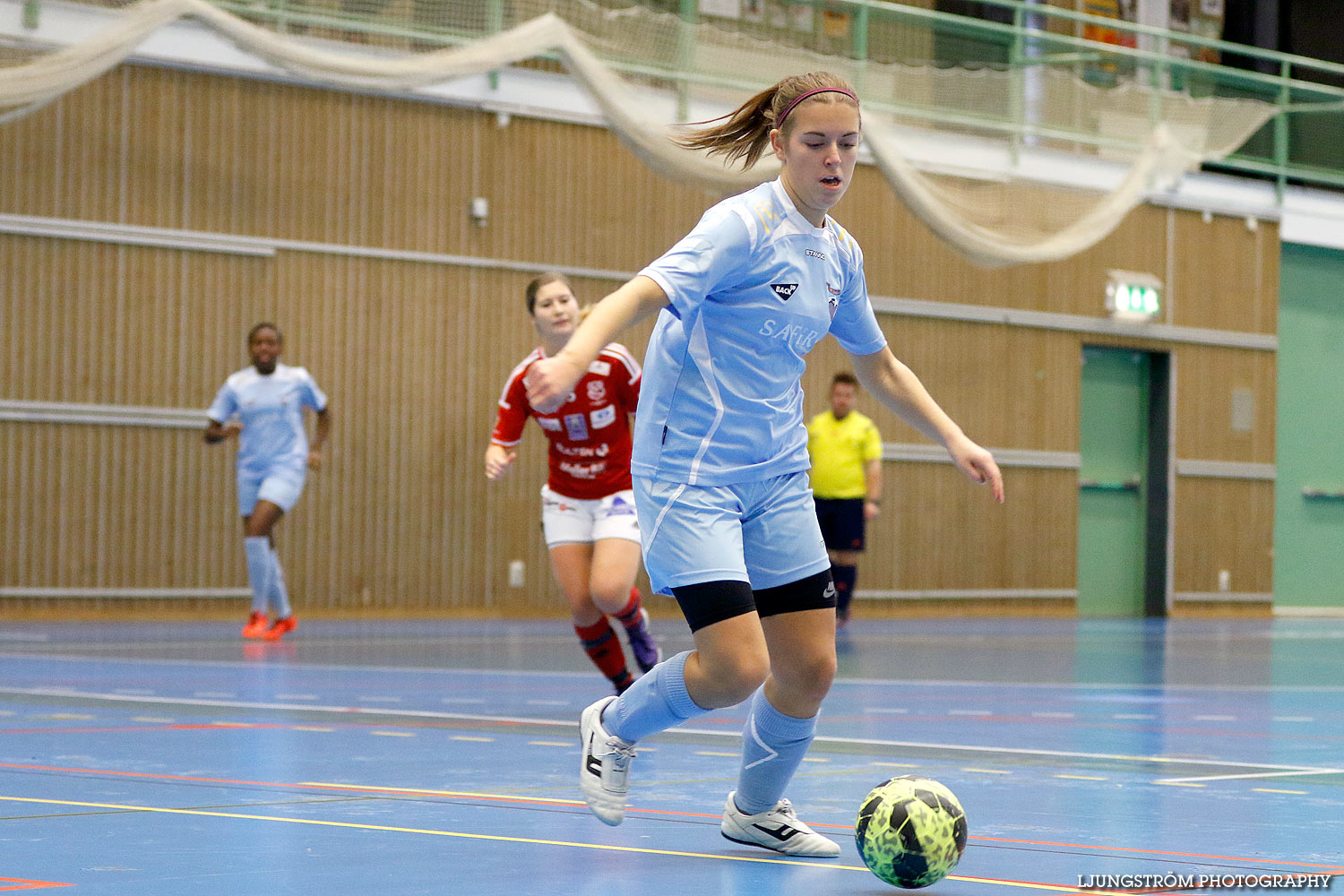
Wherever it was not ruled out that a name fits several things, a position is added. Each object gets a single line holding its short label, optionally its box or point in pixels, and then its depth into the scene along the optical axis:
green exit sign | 22.38
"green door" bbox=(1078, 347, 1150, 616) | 22.83
